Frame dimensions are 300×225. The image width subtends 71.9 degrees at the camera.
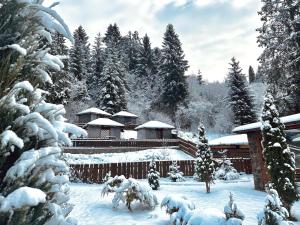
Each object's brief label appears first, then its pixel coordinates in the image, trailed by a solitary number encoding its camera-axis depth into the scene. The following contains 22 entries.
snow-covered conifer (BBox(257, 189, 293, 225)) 4.43
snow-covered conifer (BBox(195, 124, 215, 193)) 10.23
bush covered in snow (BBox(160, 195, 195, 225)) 5.11
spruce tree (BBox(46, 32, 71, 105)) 25.73
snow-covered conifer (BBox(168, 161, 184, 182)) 13.53
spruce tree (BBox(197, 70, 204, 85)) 57.25
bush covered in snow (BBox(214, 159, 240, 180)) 13.50
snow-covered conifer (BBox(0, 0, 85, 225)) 1.65
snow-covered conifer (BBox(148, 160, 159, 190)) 10.32
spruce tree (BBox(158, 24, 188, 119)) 34.57
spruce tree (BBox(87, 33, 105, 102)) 41.66
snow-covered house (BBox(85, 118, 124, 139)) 26.75
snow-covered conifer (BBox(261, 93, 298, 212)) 7.02
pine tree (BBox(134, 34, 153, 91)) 46.51
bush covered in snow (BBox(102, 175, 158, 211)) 6.94
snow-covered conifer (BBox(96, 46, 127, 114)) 34.66
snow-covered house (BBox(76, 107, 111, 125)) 31.01
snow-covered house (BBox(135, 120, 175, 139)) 27.42
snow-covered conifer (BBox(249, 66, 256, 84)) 61.29
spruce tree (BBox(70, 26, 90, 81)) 39.95
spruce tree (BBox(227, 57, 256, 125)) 30.63
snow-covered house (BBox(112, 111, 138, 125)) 32.73
